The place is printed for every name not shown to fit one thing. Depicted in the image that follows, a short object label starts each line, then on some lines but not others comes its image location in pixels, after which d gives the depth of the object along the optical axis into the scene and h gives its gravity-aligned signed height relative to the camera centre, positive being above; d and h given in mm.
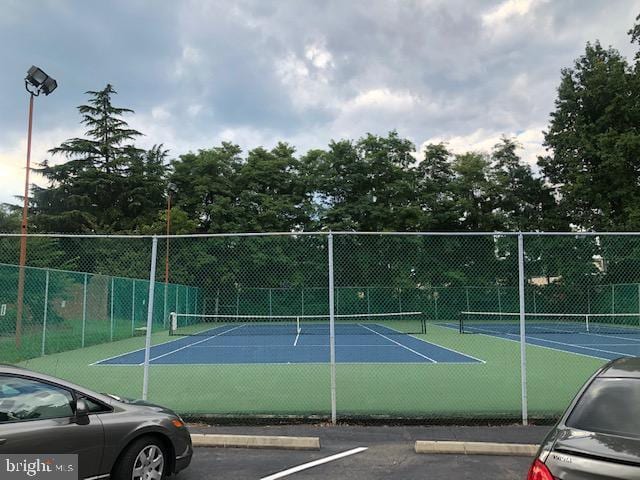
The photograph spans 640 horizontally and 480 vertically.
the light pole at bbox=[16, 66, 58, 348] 12177 +4997
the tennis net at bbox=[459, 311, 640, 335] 21578 -1730
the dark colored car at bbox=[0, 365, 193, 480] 4352 -1257
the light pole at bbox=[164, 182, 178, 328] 12539 +483
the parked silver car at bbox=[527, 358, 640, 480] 3113 -977
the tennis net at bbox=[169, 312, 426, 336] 18219 -1764
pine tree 45062 +8607
